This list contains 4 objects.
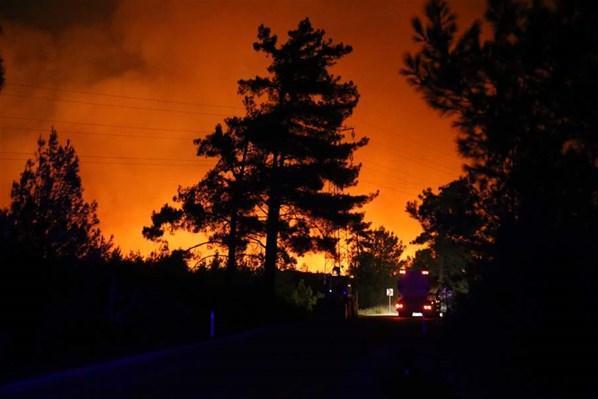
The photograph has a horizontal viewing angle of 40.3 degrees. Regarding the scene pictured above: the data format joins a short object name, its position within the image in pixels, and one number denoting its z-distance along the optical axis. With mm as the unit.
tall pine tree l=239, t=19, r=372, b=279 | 44031
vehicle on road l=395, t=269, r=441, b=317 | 57469
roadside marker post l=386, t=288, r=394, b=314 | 72569
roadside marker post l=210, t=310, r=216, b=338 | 29422
